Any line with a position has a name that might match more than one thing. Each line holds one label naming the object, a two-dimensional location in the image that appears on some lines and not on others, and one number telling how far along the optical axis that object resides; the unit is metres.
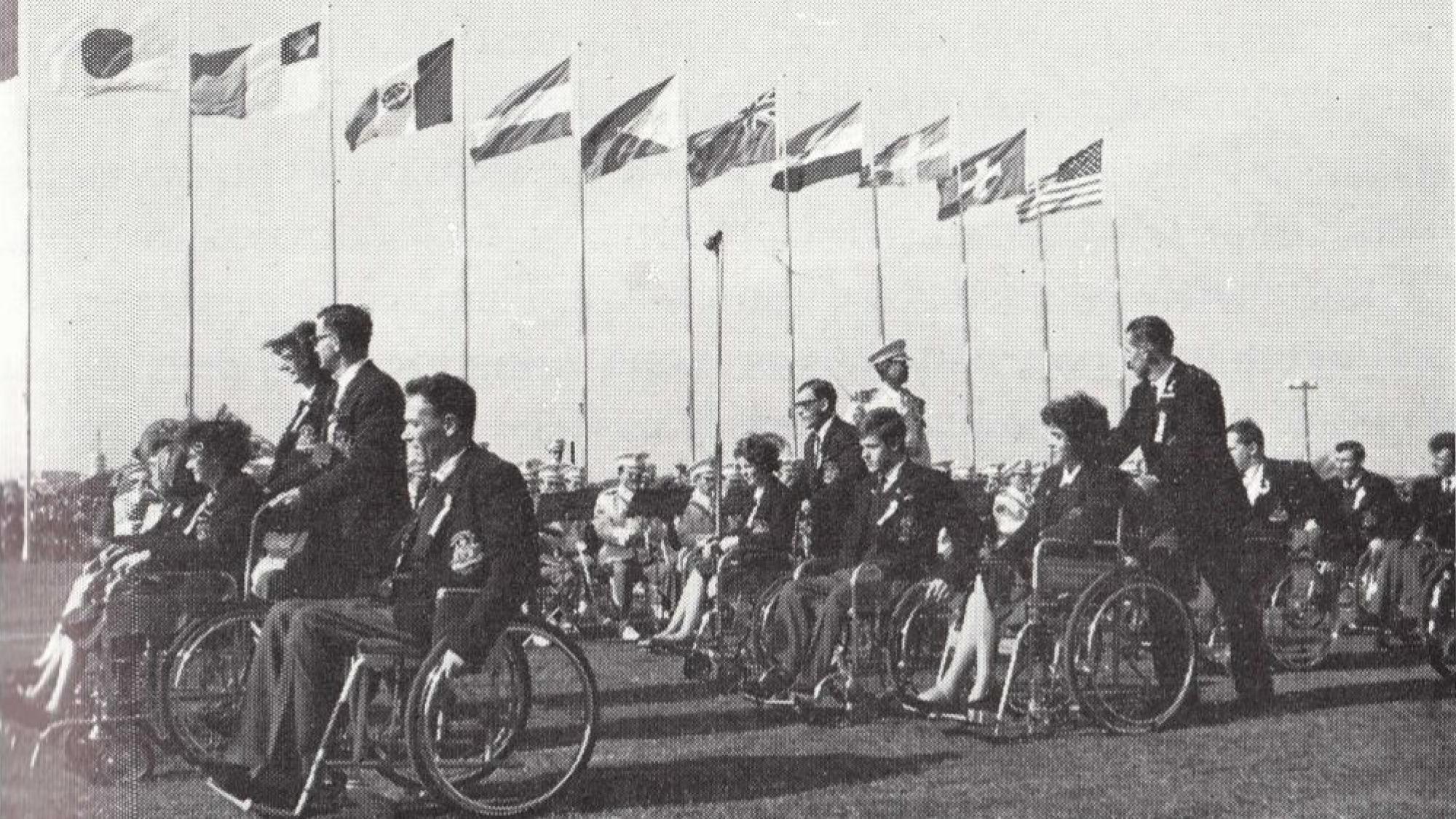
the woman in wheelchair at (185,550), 5.64
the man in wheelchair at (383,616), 4.49
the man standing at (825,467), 6.97
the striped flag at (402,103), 14.13
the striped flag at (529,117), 14.57
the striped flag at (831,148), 16.62
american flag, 16.88
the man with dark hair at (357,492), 5.24
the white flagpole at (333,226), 15.65
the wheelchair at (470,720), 4.38
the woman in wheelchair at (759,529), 7.17
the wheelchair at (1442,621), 6.60
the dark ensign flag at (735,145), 16.42
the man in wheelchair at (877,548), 6.28
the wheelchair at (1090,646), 5.75
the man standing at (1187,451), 6.53
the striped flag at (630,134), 15.12
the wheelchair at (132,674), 5.23
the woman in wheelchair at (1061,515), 6.11
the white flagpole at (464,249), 16.63
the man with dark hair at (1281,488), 8.79
